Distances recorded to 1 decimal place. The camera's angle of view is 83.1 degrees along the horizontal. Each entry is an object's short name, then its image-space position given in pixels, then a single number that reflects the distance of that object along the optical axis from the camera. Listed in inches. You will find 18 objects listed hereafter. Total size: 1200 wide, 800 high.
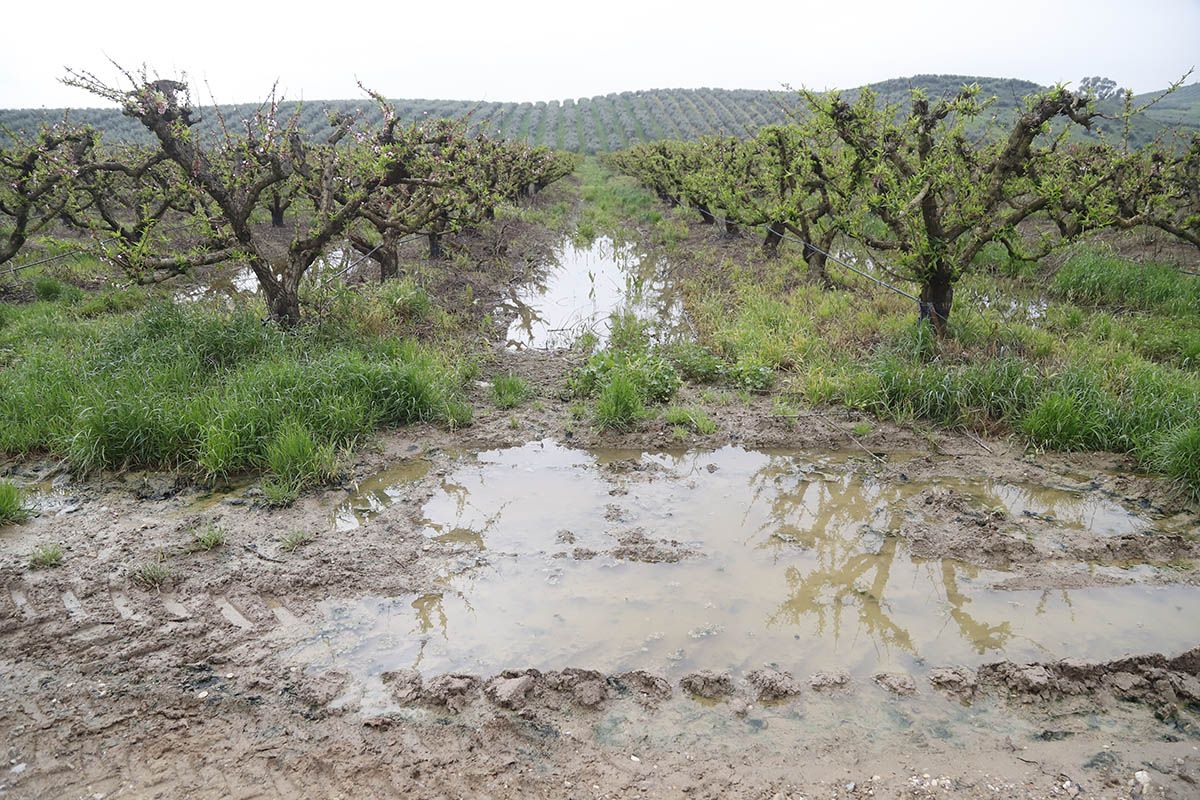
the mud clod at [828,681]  138.6
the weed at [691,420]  257.8
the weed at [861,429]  255.1
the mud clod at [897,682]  137.6
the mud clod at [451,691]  133.6
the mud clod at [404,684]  135.3
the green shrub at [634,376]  282.7
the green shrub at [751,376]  295.3
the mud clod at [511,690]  133.6
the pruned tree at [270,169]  288.8
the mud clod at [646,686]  135.4
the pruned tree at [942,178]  294.4
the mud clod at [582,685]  134.4
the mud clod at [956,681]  137.7
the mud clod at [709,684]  137.1
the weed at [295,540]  185.2
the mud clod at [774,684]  136.3
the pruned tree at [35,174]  369.1
